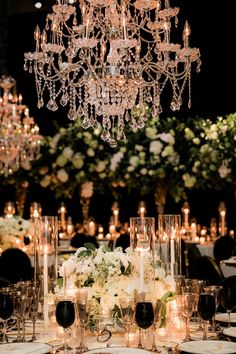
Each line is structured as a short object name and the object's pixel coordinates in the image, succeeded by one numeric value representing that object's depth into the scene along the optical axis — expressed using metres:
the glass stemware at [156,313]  3.90
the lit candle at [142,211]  12.16
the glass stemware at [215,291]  4.04
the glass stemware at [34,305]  4.22
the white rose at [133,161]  13.79
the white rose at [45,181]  14.47
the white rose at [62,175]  14.18
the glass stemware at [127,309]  3.86
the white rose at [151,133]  13.79
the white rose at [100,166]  14.11
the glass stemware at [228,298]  4.24
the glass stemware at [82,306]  3.81
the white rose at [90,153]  14.14
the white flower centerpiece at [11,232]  9.56
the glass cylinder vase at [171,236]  4.92
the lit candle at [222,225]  13.05
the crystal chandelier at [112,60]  5.70
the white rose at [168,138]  13.64
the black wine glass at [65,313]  3.74
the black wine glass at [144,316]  3.73
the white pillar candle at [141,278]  4.22
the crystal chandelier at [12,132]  11.27
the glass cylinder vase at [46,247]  4.52
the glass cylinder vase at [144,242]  4.42
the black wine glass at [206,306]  3.93
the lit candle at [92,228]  13.10
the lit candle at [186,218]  12.96
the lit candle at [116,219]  13.06
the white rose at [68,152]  14.15
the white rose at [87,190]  14.21
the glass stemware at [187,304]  4.00
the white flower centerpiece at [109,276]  4.26
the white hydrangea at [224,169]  13.32
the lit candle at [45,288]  4.32
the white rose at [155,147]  13.68
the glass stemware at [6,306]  3.96
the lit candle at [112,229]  12.77
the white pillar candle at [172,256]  4.82
